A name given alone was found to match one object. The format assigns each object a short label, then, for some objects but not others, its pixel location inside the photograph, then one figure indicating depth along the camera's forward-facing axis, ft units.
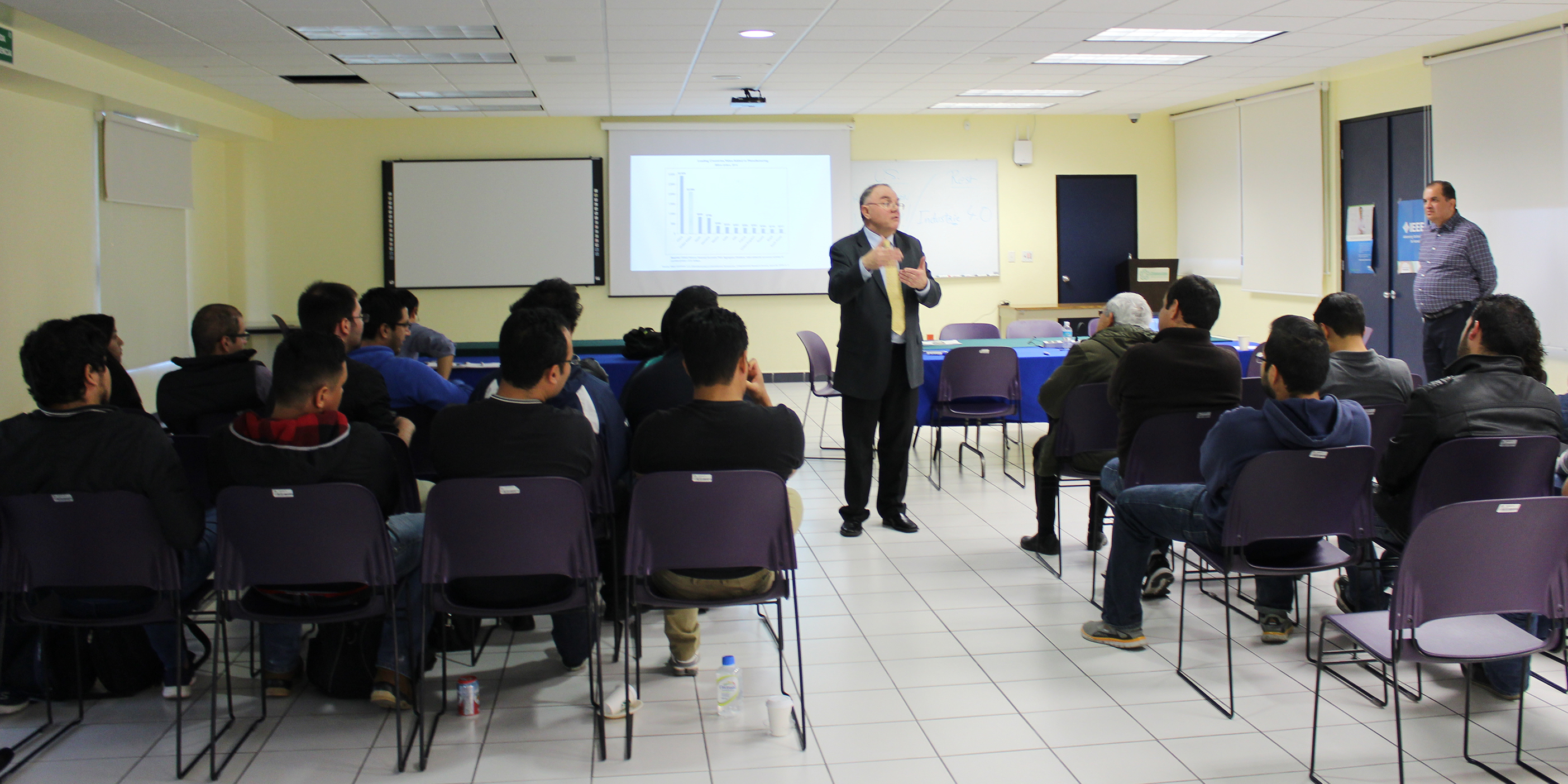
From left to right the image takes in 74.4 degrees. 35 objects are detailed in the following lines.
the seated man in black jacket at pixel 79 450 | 8.68
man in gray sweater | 11.82
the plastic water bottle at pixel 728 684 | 9.52
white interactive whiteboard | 33.53
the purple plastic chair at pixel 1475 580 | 7.27
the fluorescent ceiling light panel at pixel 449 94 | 28.02
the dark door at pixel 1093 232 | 36.19
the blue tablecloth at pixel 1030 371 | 19.67
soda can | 9.60
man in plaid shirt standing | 21.26
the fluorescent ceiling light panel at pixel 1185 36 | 22.36
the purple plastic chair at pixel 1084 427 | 13.38
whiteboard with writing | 35.01
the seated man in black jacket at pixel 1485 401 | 9.60
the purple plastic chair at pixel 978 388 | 19.20
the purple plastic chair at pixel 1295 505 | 9.05
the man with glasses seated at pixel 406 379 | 12.23
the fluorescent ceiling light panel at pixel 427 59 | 23.07
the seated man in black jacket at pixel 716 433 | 9.26
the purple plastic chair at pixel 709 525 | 8.74
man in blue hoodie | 9.34
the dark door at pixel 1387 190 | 26.58
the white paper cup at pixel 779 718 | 9.12
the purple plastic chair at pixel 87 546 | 8.41
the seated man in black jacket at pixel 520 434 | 8.89
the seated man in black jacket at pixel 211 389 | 11.37
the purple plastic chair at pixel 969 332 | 24.90
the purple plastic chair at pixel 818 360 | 23.22
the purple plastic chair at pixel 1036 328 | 24.48
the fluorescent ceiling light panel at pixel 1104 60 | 24.84
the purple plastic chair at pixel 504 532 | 8.45
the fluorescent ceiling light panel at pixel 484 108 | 30.63
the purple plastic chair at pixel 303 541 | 8.30
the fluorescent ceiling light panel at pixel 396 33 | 20.57
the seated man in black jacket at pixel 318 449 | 8.74
